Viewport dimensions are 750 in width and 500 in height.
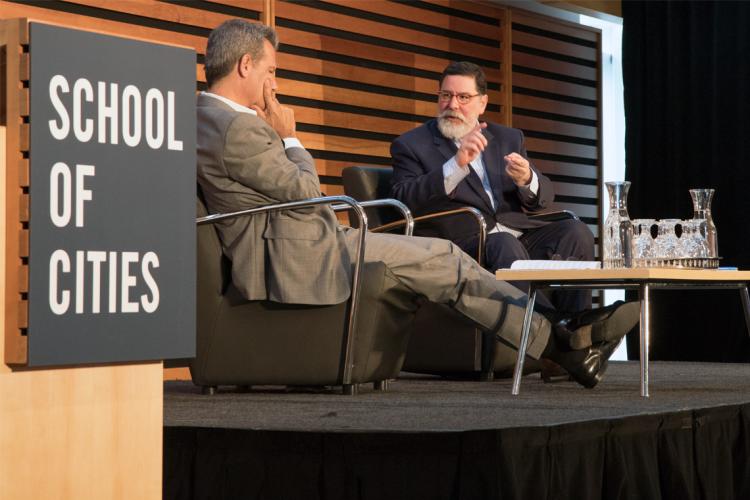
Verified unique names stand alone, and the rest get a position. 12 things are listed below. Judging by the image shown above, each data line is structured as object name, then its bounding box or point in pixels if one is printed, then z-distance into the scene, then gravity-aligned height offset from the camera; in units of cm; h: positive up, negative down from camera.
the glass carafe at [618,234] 606 +11
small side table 556 -2
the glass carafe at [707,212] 617 +18
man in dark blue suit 774 +33
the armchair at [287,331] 575 -16
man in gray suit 572 +9
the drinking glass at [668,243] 616 +8
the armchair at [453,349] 711 -26
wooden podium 239 -15
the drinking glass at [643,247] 615 +7
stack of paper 599 +2
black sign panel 239 +8
